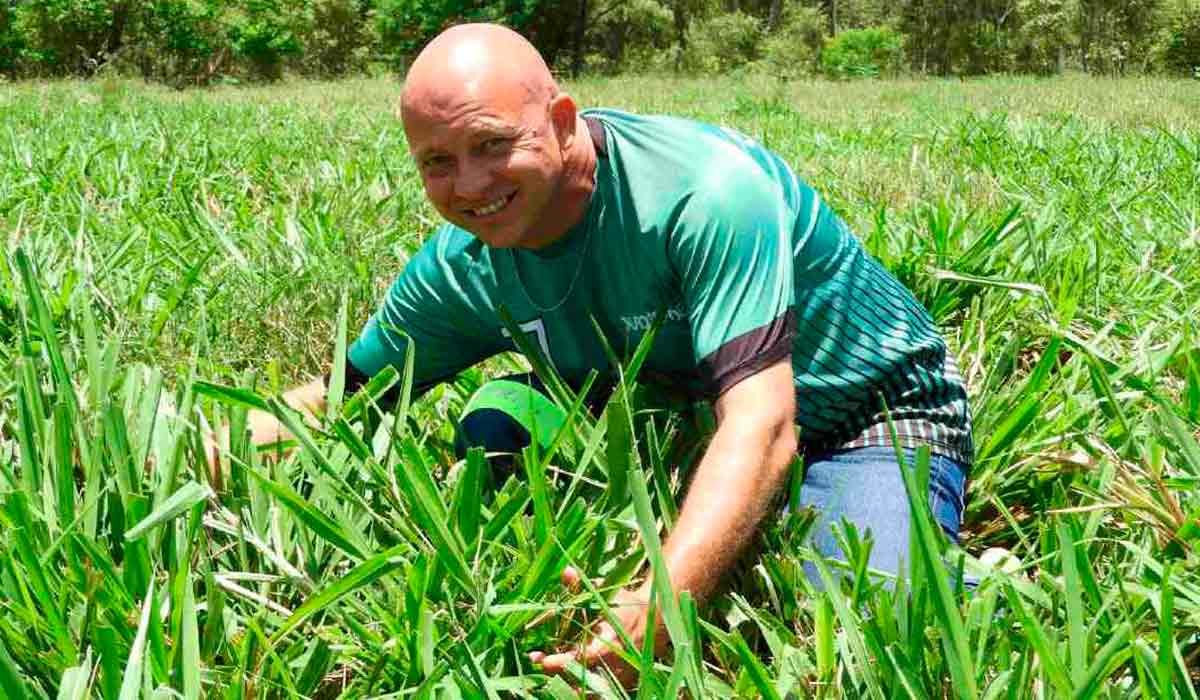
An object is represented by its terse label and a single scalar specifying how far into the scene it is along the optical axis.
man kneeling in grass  1.77
